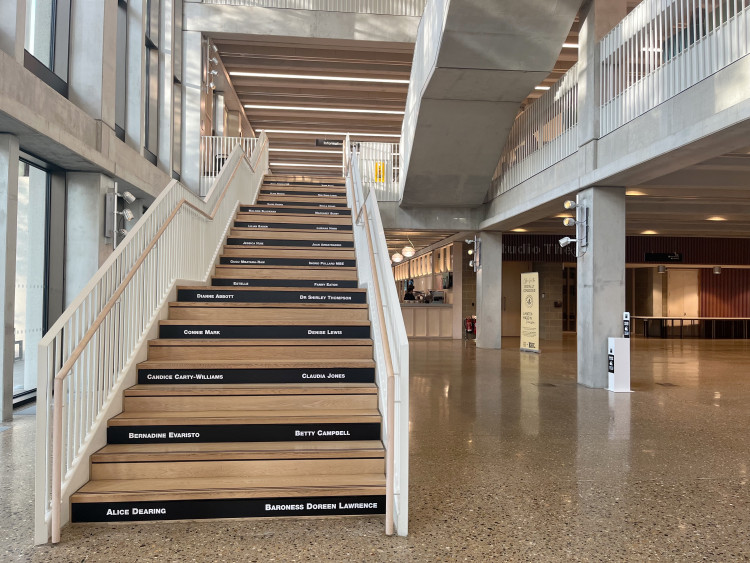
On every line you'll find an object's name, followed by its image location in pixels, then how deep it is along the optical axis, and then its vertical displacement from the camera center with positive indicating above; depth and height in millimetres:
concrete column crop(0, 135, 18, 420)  6059 +321
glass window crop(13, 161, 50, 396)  7117 +309
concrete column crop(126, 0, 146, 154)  10125 +3749
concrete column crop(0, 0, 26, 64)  5863 +2652
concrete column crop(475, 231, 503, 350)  14430 +272
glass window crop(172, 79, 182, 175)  13062 +3757
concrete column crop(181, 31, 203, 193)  13320 +4288
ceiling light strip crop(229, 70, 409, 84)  16486 +6138
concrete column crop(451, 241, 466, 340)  17594 +325
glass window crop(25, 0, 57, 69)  7230 +3364
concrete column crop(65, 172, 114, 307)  7887 +882
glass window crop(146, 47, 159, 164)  11570 +3871
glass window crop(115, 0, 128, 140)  9844 +3846
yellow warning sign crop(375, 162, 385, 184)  13773 +2941
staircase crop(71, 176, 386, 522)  3535 -816
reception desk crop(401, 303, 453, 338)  17609 -591
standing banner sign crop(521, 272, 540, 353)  13438 -266
